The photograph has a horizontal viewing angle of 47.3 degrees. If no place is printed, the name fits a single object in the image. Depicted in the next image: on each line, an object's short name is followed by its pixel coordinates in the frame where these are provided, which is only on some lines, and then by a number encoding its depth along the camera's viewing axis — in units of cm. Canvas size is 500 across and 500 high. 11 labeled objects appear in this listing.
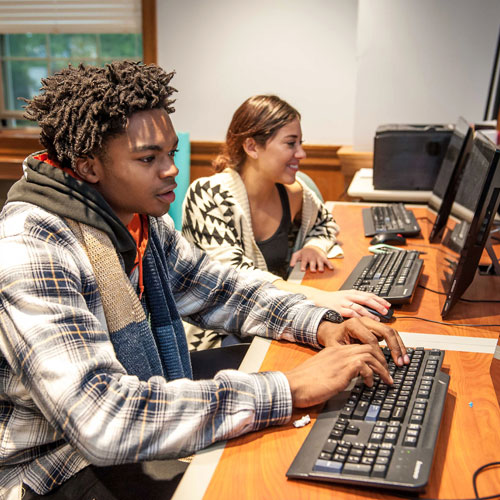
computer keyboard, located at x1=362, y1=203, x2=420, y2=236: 206
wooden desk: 73
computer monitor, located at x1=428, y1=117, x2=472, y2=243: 192
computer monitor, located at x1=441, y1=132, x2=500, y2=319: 124
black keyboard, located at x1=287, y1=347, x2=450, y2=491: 72
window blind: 344
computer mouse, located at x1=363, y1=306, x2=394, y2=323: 128
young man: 80
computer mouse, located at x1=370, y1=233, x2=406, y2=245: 196
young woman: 184
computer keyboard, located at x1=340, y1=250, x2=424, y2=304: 139
